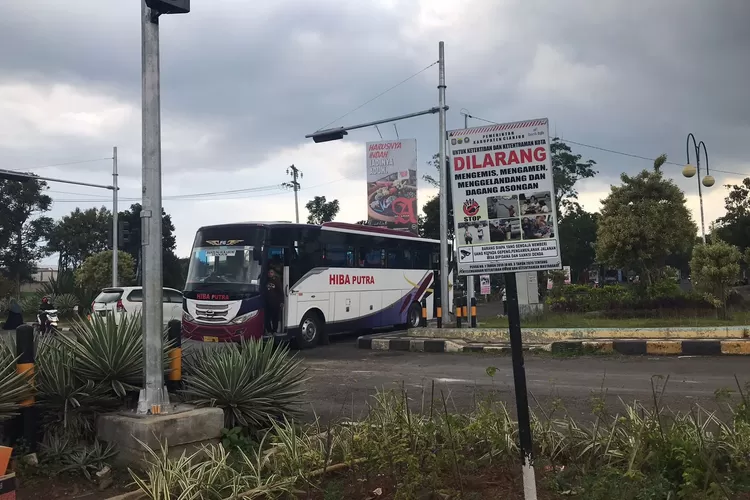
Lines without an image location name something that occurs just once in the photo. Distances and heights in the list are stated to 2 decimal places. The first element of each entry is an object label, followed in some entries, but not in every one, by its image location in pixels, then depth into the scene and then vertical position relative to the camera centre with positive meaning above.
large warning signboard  3.83 +0.61
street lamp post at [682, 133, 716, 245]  23.05 +4.63
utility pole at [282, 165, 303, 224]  53.04 +10.83
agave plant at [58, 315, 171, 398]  5.71 -0.31
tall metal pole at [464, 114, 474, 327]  17.53 +0.26
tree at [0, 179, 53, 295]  52.09 +7.78
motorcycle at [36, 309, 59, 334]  20.78 +0.03
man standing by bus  15.34 +0.27
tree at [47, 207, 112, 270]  62.66 +7.98
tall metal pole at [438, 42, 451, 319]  18.42 +3.15
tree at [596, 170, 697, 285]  17.23 +1.97
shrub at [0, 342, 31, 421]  4.91 -0.50
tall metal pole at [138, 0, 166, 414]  5.70 +1.22
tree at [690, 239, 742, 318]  14.78 +0.58
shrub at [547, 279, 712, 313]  16.14 -0.01
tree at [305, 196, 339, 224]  61.88 +9.57
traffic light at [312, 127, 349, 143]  19.80 +5.27
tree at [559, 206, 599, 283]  51.09 +5.10
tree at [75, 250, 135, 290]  36.25 +2.59
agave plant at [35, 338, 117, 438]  5.38 -0.66
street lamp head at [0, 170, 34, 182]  22.25 +5.00
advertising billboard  26.14 +4.92
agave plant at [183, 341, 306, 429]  5.90 -0.65
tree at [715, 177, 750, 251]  48.47 +5.85
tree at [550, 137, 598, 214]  54.69 +10.99
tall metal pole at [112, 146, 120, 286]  28.81 +5.42
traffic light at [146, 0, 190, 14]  5.71 +2.71
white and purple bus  15.08 +0.77
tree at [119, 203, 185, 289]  44.66 +4.54
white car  19.77 +0.54
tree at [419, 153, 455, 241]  51.16 +6.68
